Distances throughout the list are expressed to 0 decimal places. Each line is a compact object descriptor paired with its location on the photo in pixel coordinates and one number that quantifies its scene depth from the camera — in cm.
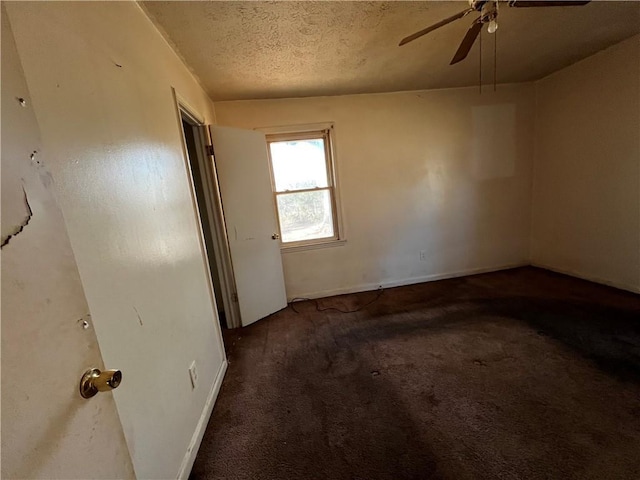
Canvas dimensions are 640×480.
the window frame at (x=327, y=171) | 301
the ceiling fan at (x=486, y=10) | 138
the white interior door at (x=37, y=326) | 39
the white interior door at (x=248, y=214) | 253
